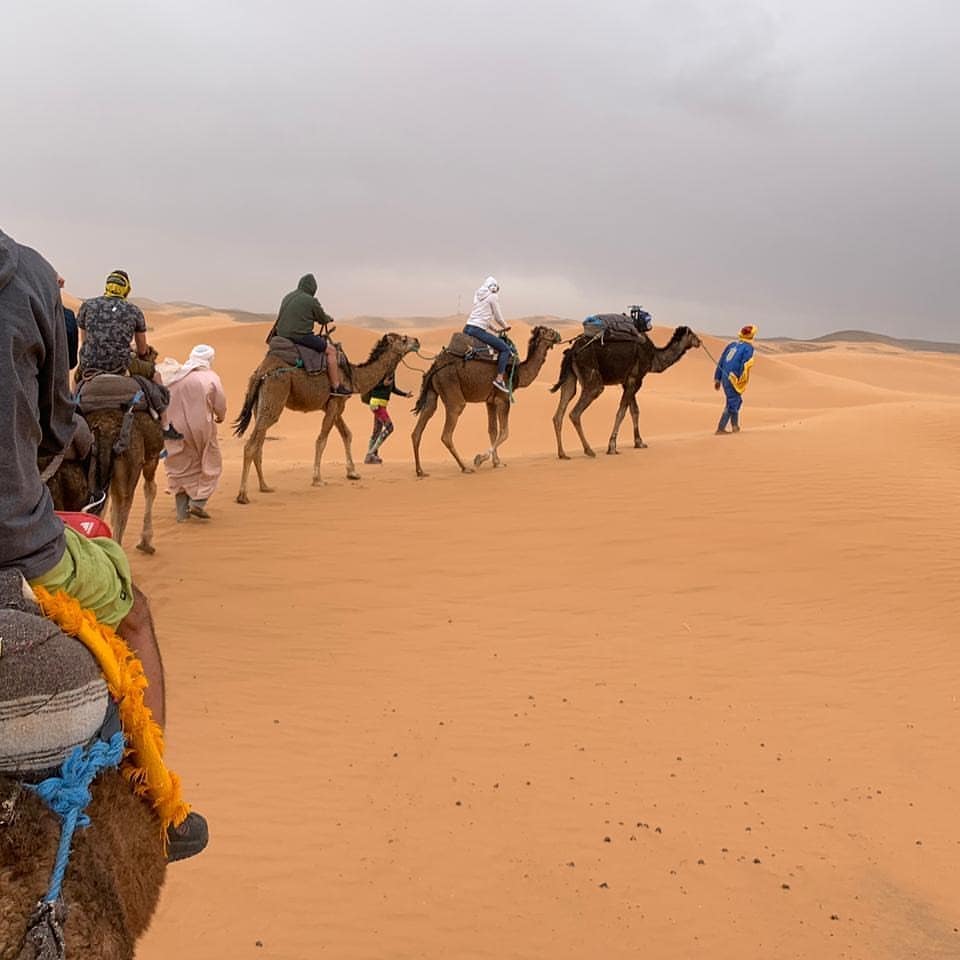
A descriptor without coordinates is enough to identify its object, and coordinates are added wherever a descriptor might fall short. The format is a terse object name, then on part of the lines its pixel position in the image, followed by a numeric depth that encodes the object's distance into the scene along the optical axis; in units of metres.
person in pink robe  9.58
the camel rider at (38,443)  1.88
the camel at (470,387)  12.36
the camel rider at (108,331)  7.27
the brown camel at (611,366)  13.20
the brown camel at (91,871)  1.57
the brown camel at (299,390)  10.97
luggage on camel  13.06
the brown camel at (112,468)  6.88
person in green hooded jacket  10.83
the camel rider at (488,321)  12.34
